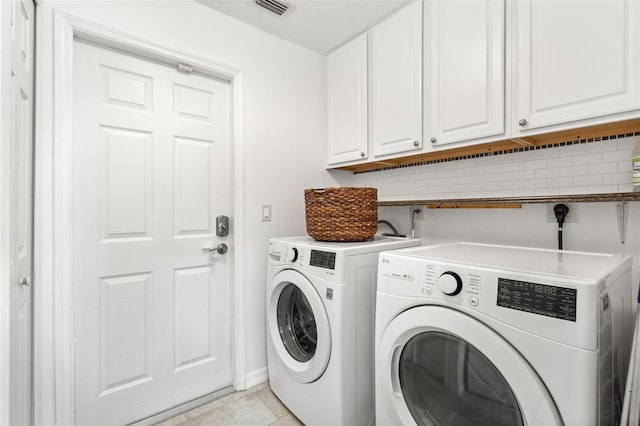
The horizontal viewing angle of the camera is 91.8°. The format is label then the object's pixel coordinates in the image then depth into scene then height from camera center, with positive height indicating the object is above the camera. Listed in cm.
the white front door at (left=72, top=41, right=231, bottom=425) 151 -13
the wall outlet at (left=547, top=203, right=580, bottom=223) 144 -1
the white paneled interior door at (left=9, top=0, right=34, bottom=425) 94 -1
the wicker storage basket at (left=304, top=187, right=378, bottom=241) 163 -1
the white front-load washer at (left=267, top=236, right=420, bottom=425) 138 -55
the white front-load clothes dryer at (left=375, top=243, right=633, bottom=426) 74 -35
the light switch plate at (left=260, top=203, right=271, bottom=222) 204 +0
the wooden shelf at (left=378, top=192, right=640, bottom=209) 122 +6
